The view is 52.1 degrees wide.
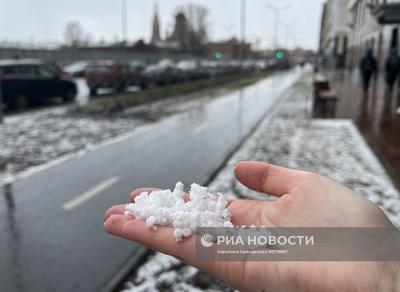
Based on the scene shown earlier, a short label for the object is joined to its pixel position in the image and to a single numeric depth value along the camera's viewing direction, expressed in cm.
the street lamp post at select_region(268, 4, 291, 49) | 6994
